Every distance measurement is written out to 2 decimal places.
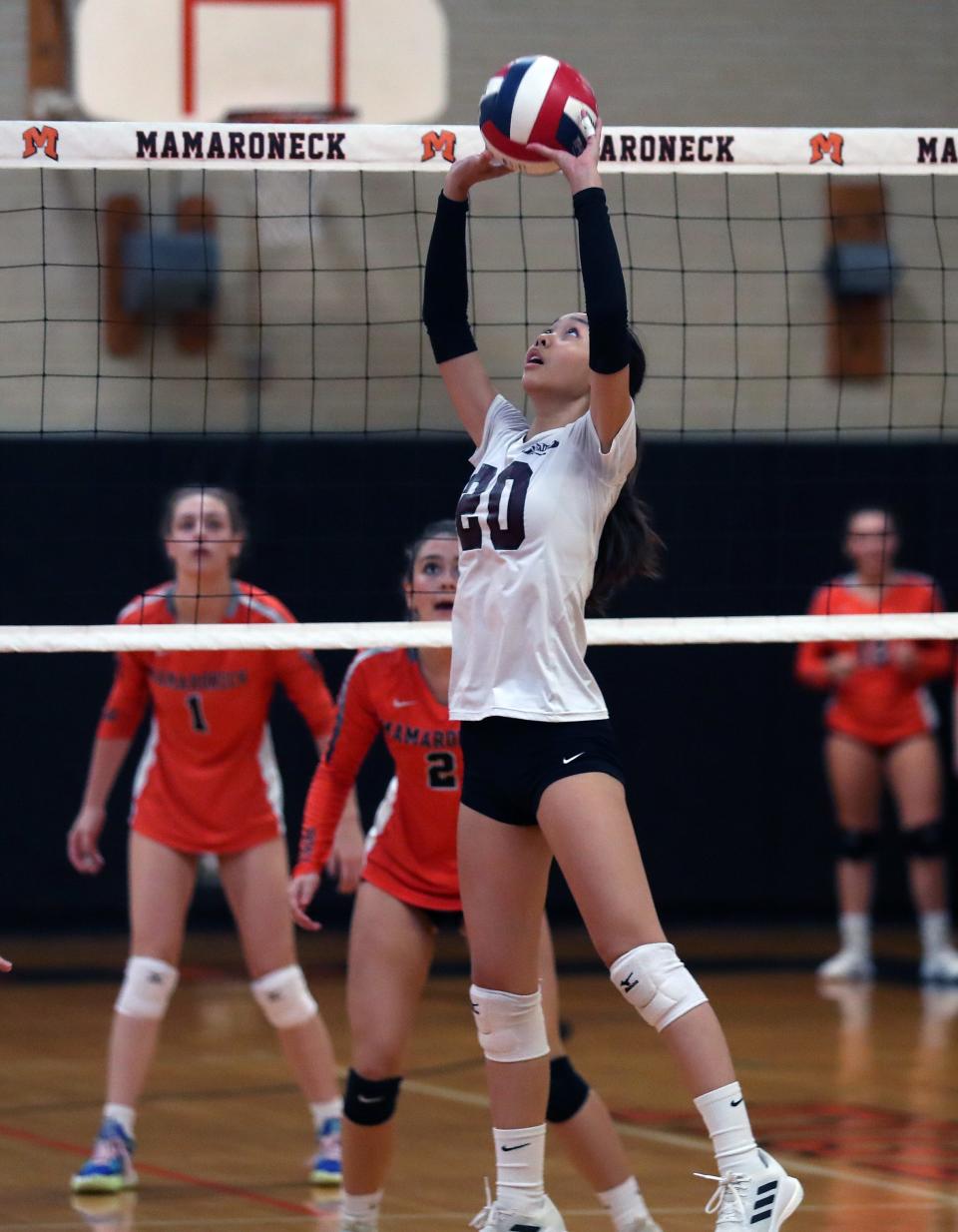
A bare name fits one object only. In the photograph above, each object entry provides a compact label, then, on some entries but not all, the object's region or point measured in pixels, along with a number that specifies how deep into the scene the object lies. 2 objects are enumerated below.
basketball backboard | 19.05
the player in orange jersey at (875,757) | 19.52
